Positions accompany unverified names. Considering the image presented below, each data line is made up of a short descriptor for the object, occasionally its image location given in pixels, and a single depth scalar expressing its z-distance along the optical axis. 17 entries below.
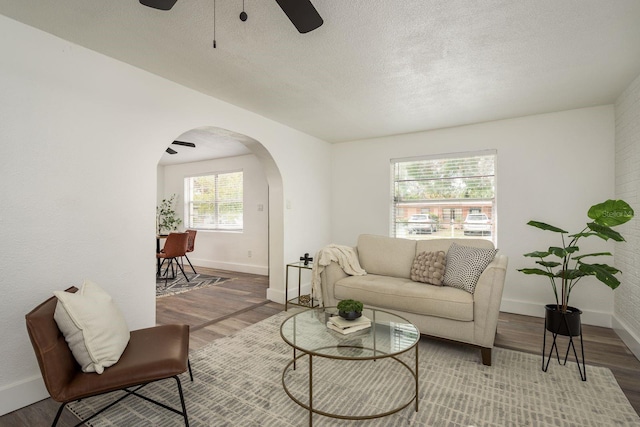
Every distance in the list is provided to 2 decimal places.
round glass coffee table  1.95
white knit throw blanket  3.54
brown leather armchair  1.53
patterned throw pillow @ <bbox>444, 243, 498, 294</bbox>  2.91
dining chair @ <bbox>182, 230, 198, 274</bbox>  6.14
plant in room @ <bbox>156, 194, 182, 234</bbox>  6.83
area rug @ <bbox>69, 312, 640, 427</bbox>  1.89
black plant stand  2.39
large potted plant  2.24
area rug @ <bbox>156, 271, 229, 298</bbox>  4.97
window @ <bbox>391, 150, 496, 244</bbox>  4.22
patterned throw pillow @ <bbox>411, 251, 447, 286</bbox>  3.20
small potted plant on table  2.26
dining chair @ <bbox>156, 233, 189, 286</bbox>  5.49
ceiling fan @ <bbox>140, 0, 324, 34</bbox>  1.44
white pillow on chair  1.67
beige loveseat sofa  2.62
